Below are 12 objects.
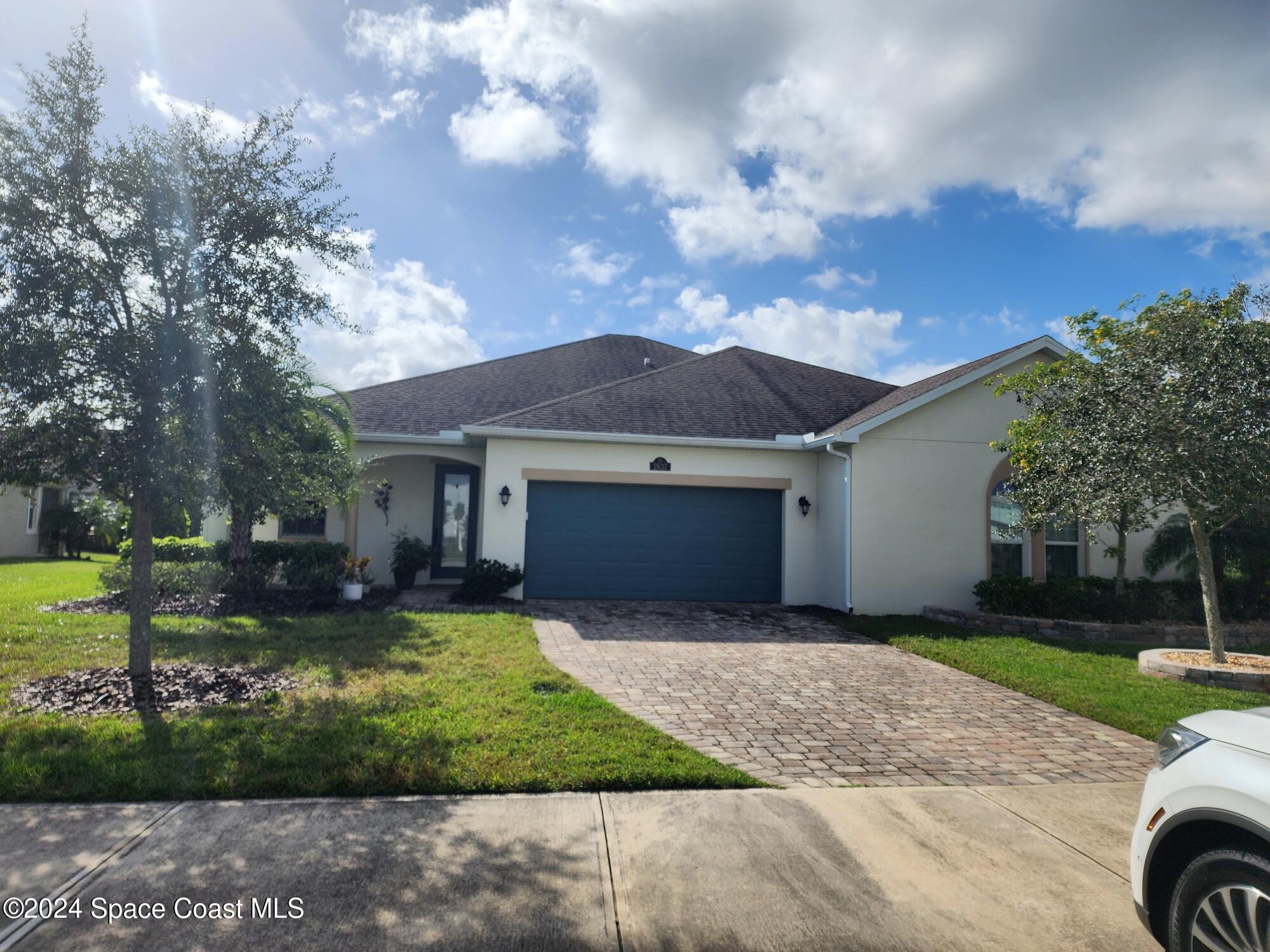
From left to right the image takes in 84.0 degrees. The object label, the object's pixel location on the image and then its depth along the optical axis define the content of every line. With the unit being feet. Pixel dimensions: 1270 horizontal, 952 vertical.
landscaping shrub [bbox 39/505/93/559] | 80.18
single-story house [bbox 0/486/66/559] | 76.18
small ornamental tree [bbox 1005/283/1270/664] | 27.04
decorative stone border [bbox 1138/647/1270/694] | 26.45
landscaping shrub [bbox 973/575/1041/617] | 38.75
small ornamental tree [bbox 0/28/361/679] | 19.62
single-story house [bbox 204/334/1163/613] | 42.47
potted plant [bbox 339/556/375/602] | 41.09
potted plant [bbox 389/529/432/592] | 48.49
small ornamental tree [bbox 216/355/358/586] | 21.02
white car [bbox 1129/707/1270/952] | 7.91
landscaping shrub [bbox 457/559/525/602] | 41.83
